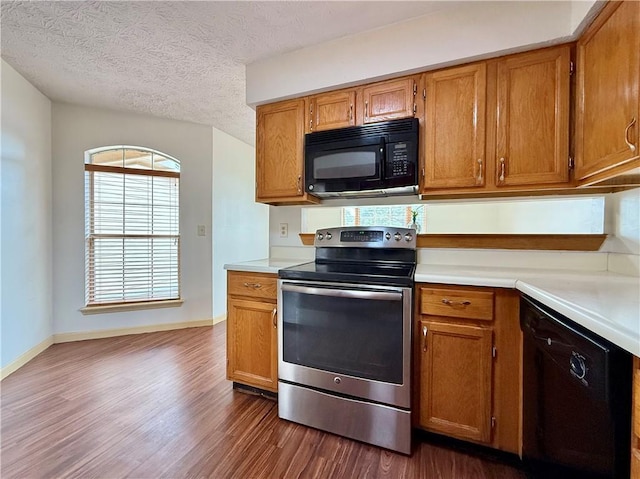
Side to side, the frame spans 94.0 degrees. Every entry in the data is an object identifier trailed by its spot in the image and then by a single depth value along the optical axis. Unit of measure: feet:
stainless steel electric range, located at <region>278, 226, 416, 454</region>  4.97
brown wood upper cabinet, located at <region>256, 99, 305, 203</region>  6.98
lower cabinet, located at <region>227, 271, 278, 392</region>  6.33
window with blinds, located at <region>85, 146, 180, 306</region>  10.39
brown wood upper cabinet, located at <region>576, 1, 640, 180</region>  3.67
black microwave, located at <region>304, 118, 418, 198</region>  5.94
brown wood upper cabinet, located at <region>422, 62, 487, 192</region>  5.57
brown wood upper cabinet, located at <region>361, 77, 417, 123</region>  6.01
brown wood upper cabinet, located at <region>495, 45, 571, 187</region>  5.08
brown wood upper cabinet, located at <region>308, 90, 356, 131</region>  6.49
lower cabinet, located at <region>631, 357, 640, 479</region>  2.18
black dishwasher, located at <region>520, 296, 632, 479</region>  2.35
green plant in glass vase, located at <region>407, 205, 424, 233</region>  6.59
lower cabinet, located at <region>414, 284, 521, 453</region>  4.70
